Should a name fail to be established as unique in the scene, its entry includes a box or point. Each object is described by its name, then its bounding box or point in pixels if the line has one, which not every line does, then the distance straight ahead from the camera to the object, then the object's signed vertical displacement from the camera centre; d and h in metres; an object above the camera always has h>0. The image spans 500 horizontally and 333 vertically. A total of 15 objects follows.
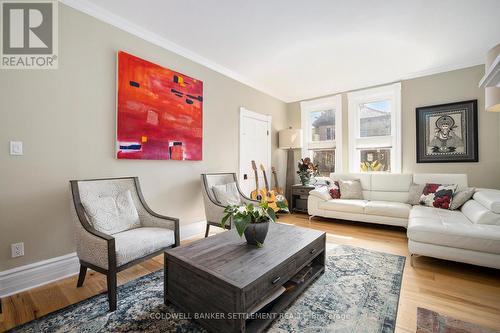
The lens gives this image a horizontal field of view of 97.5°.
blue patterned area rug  1.41 -1.03
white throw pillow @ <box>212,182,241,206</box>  3.11 -0.40
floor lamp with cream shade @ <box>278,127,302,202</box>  4.96 +0.49
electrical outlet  1.85 -0.69
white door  4.16 +0.44
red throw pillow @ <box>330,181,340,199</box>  4.13 -0.47
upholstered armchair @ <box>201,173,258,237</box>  2.86 -0.43
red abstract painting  2.49 +0.70
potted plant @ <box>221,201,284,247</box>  1.66 -0.40
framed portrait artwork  3.50 +0.55
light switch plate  1.85 +0.18
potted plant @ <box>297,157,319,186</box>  4.73 -0.06
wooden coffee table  1.22 -0.69
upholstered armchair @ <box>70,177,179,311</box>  1.62 -0.54
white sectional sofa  2.08 -0.63
